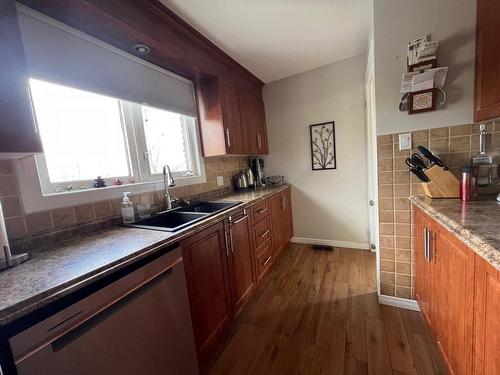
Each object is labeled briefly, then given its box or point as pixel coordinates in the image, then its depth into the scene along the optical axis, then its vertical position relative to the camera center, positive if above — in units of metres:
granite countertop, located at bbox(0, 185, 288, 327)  0.59 -0.31
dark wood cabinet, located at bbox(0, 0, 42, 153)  0.77 +0.36
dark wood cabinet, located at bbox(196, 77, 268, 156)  2.13 +0.55
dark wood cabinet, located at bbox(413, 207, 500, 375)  0.66 -0.61
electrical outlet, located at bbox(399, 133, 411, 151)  1.46 +0.07
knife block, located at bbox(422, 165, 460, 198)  1.26 -0.21
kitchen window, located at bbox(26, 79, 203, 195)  1.20 +0.28
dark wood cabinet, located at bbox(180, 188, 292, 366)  1.21 -0.72
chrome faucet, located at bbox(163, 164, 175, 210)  1.71 -0.07
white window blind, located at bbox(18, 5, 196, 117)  1.09 +0.74
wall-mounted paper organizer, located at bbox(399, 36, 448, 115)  1.29 +0.45
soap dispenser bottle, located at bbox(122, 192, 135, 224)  1.40 -0.22
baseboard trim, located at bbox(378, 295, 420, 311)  1.59 -1.15
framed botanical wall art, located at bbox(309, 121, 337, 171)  2.67 +0.17
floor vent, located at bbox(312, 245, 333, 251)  2.77 -1.17
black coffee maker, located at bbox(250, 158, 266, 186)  2.98 -0.07
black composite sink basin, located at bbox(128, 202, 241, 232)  1.46 -0.33
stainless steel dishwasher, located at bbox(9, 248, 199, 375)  0.60 -0.53
